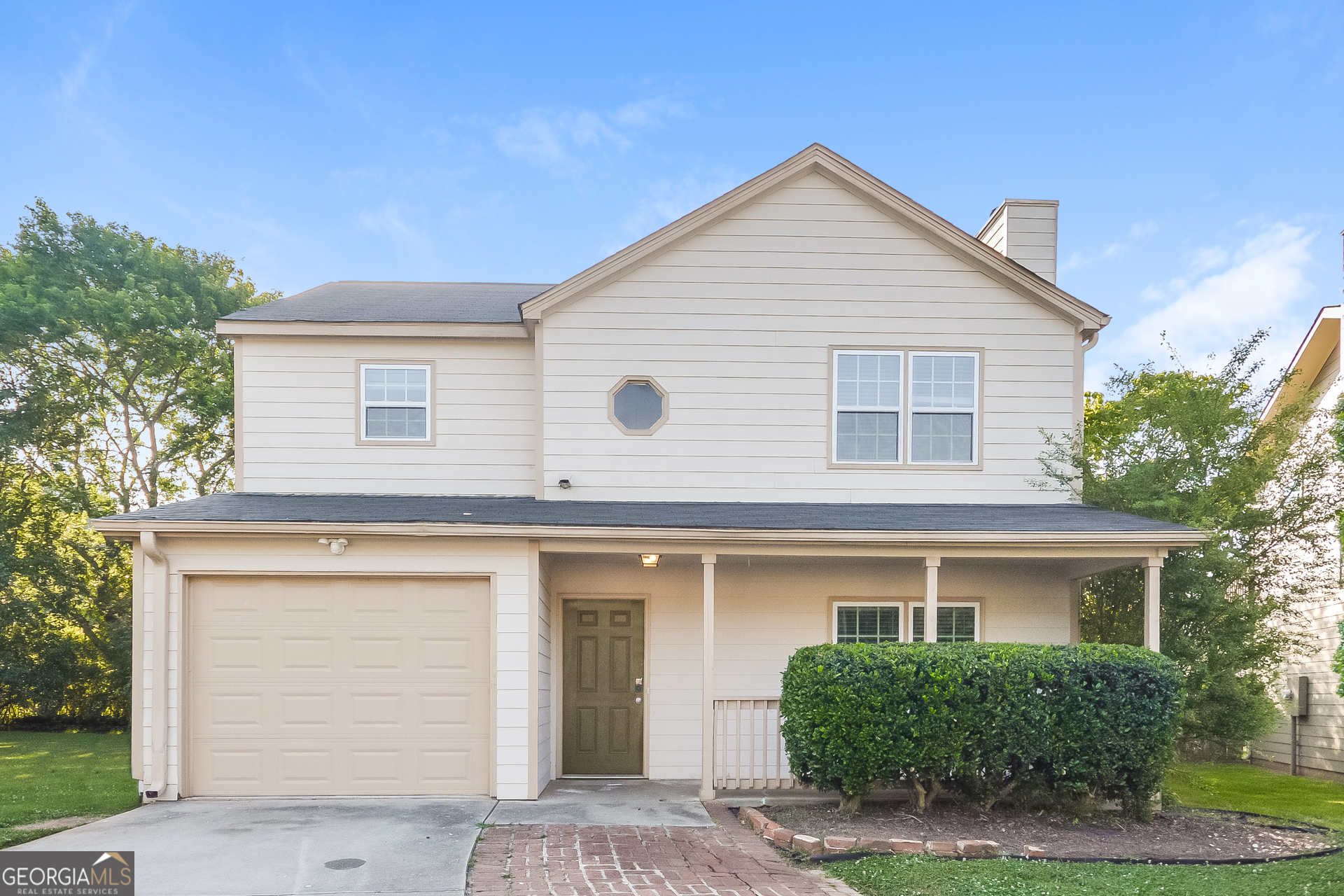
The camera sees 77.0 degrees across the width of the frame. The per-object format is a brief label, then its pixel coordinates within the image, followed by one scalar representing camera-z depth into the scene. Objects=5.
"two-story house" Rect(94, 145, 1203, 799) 8.72
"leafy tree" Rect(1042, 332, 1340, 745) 8.28
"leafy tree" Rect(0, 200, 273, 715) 16.19
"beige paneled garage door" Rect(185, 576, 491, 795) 7.90
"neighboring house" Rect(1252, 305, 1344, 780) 11.28
